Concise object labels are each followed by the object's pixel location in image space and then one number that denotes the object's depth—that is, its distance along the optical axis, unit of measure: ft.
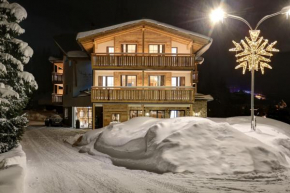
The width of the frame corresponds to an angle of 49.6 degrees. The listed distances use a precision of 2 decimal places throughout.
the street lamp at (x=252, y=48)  52.29
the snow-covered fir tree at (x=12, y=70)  41.32
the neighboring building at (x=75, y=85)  115.85
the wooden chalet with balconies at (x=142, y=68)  89.40
